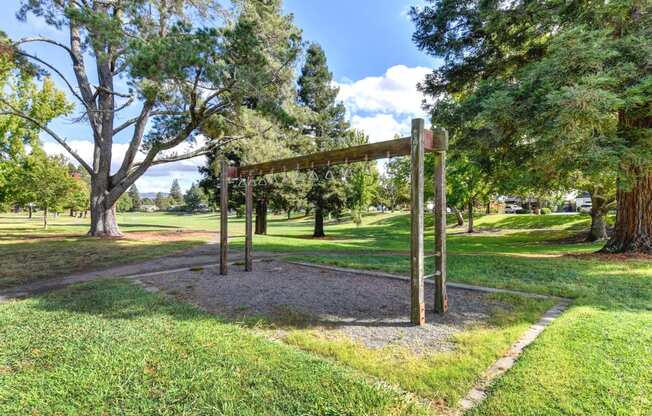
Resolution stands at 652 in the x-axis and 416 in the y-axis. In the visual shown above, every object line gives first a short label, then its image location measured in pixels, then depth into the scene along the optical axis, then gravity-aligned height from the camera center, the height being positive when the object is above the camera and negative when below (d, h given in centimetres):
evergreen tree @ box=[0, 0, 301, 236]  871 +410
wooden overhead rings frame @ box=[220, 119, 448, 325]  380 +34
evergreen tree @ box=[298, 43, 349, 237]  1942 +558
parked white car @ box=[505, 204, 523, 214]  3849 +21
